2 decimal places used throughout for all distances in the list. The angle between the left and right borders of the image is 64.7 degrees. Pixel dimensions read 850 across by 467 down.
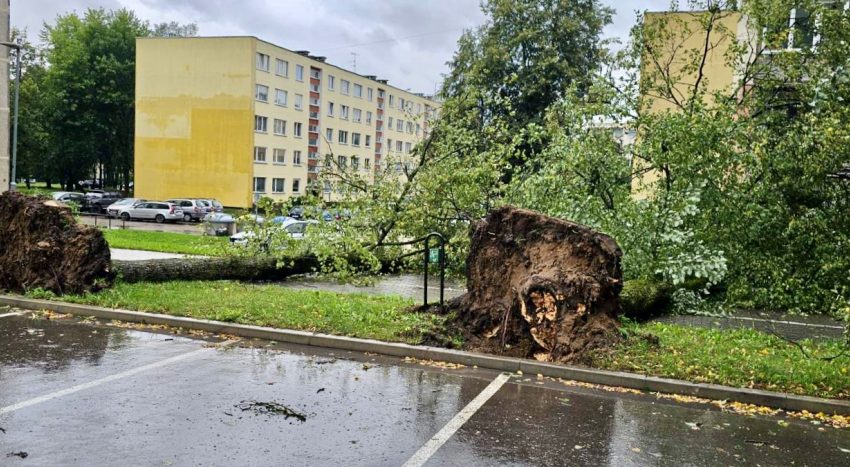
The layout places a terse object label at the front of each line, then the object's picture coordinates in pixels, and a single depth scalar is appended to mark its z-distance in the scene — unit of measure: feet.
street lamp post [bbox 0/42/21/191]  67.64
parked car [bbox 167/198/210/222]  146.20
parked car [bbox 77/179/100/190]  249.43
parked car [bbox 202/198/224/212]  149.53
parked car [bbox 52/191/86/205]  149.56
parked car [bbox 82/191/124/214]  157.46
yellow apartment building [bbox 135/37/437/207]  175.11
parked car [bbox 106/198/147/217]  145.59
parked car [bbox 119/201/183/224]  142.52
